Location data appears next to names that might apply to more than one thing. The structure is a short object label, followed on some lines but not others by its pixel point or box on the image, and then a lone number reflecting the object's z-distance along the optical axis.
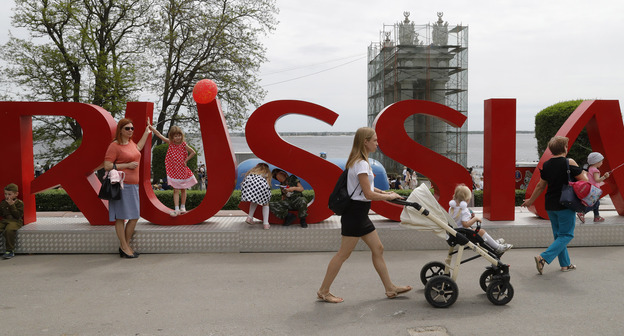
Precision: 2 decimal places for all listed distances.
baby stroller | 4.95
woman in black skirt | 4.86
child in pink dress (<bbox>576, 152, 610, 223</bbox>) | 7.37
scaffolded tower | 39.22
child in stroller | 5.31
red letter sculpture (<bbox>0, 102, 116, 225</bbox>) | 7.59
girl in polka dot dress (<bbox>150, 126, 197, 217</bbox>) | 8.05
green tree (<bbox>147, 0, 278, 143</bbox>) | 23.23
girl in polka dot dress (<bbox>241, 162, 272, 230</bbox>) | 7.68
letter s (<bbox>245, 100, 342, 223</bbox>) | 7.68
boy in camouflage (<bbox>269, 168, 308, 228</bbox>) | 7.78
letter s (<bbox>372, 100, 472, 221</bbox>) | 7.83
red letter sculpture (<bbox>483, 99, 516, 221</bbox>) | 8.04
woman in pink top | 7.13
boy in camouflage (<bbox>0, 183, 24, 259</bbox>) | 7.32
